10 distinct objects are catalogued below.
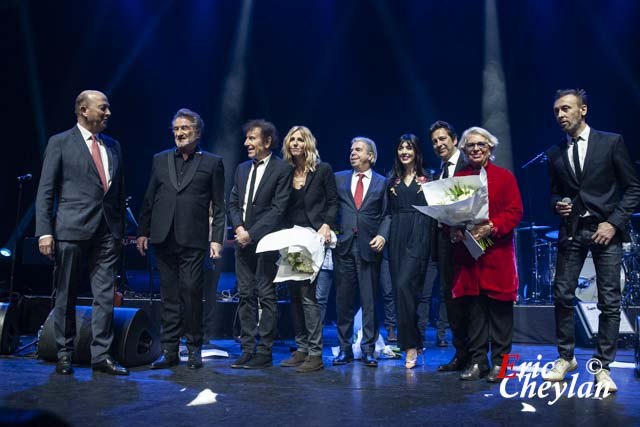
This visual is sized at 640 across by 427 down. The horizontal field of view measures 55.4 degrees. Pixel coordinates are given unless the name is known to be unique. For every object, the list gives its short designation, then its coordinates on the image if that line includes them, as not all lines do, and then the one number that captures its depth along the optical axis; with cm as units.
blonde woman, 429
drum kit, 658
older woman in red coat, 373
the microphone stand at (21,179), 508
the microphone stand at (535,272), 786
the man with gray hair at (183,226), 419
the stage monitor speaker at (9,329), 462
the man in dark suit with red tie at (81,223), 390
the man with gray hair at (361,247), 444
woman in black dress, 430
